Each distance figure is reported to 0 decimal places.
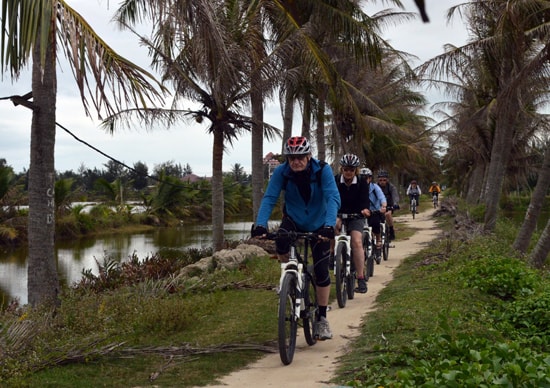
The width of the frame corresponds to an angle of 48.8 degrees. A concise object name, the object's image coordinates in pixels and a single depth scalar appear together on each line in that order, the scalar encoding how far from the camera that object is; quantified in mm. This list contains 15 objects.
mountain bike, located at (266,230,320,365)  5055
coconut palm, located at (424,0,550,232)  13180
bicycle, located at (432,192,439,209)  35188
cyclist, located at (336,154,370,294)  7891
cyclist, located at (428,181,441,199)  35056
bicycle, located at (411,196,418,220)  27389
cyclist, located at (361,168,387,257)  10297
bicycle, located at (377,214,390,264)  11934
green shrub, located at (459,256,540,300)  7734
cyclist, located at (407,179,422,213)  24902
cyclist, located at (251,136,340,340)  5398
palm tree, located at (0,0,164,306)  6555
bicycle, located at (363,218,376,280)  9773
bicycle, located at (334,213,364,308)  7613
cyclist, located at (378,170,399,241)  11844
